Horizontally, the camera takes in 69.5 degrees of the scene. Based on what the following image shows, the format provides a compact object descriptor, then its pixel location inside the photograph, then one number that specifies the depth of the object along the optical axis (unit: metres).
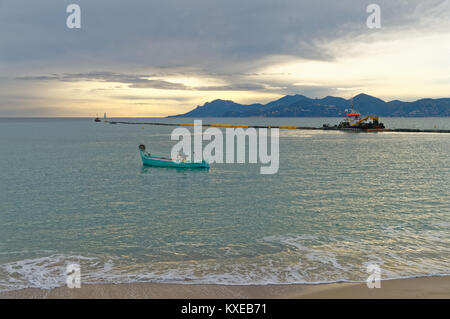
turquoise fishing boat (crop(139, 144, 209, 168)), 48.01
